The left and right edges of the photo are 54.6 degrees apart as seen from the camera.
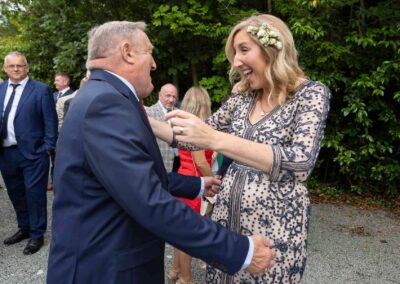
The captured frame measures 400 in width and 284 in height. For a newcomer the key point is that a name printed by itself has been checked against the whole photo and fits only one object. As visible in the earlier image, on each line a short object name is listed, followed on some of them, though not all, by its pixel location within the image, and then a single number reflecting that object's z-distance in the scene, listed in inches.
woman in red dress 147.9
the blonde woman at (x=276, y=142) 72.1
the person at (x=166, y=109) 173.9
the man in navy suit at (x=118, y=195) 56.4
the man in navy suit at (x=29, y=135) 181.3
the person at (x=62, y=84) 296.4
